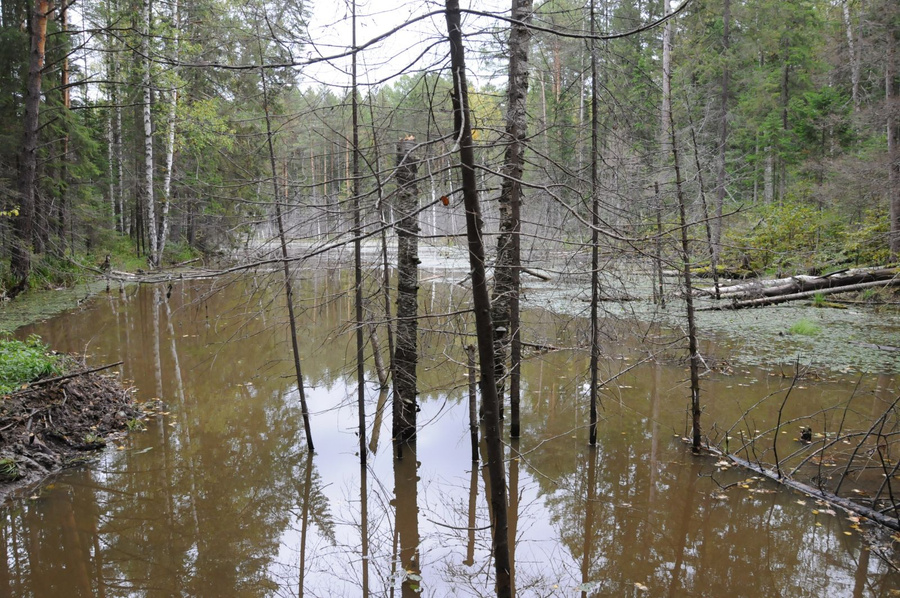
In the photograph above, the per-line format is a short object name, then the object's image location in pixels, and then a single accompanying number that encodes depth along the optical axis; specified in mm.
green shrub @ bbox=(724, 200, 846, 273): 17328
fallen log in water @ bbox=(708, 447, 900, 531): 5125
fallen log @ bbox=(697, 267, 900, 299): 15328
